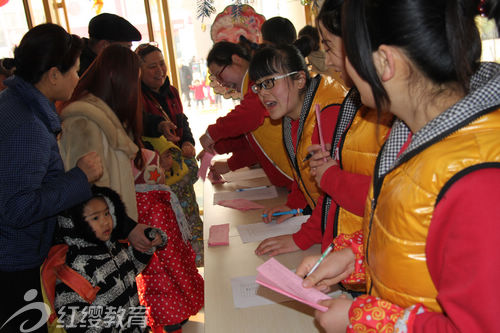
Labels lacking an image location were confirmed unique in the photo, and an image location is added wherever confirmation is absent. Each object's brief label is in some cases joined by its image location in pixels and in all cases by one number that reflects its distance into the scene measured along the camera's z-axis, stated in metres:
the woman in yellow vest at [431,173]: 0.57
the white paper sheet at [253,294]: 1.24
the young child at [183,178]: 2.55
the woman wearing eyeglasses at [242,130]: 2.40
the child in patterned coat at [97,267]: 1.57
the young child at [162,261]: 2.20
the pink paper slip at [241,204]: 2.12
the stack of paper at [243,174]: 2.84
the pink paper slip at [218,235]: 1.70
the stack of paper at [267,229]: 1.73
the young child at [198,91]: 5.42
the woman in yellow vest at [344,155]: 1.19
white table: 1.14
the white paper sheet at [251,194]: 2.32
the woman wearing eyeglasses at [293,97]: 1.69
